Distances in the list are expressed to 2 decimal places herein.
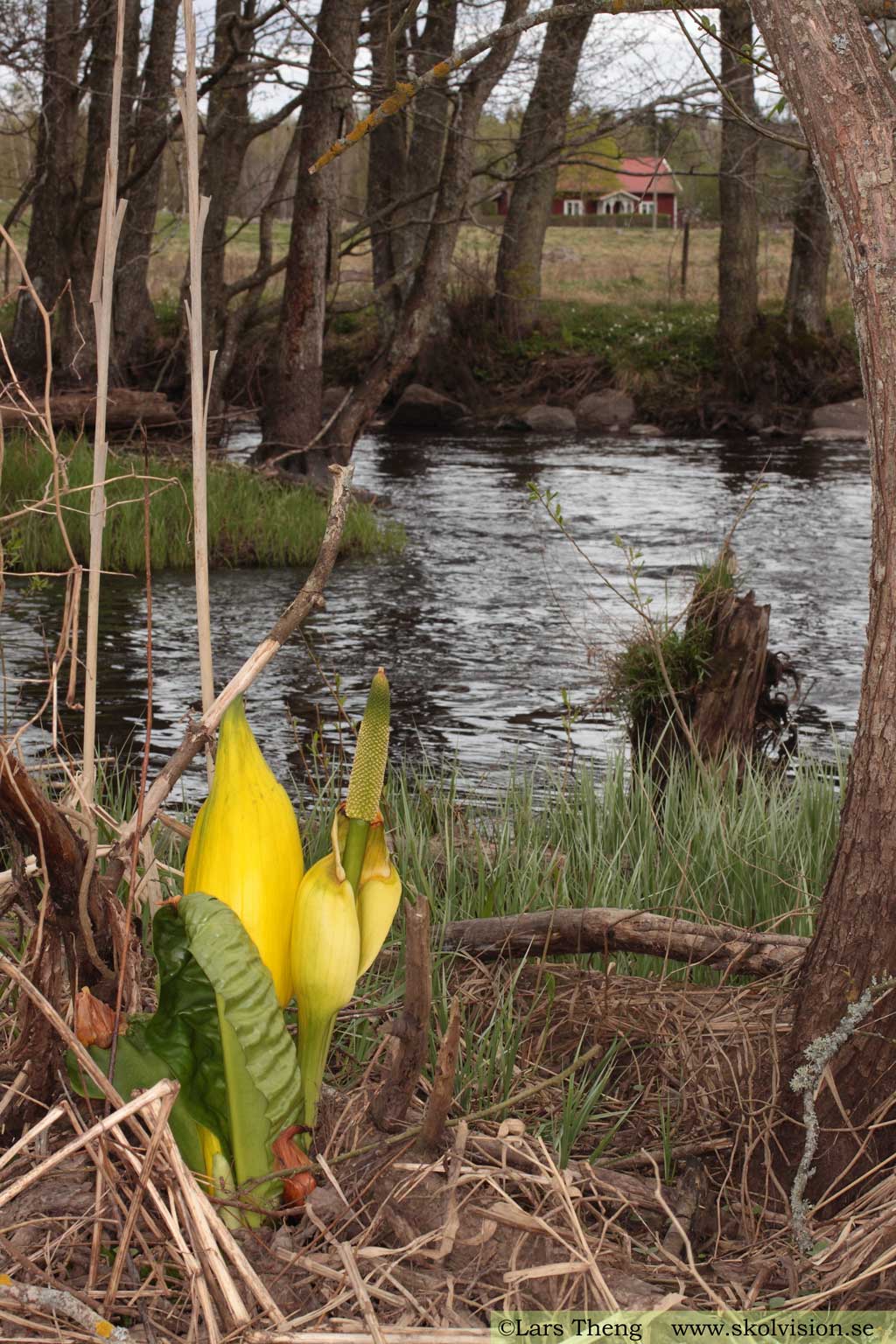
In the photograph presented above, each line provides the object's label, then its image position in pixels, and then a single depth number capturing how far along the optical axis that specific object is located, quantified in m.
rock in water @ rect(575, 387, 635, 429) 20.89
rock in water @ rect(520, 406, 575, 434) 20.36
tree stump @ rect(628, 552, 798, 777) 5.68
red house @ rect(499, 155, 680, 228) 27.12
